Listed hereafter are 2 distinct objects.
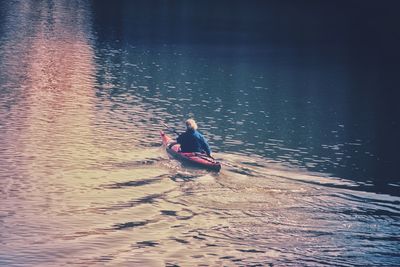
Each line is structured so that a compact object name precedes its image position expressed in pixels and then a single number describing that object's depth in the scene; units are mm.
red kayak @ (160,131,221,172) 40709
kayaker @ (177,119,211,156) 42844
